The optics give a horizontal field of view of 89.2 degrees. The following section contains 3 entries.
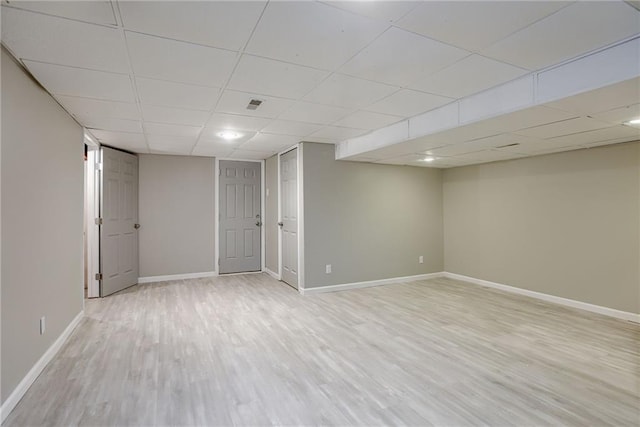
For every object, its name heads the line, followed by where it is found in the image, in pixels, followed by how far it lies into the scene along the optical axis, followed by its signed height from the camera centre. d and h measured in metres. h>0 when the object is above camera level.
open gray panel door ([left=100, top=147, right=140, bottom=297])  4.75 -0.14
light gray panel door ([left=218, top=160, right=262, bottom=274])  6.29 -0.11
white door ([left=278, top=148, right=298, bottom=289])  5.12 -0.06
